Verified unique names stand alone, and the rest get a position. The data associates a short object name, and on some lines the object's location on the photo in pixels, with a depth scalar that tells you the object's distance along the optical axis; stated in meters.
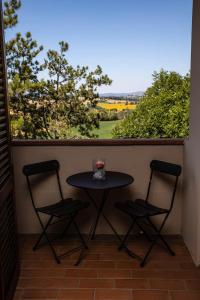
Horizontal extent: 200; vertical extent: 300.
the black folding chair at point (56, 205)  2.25
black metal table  2.17
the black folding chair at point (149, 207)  2.20
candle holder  2.34
